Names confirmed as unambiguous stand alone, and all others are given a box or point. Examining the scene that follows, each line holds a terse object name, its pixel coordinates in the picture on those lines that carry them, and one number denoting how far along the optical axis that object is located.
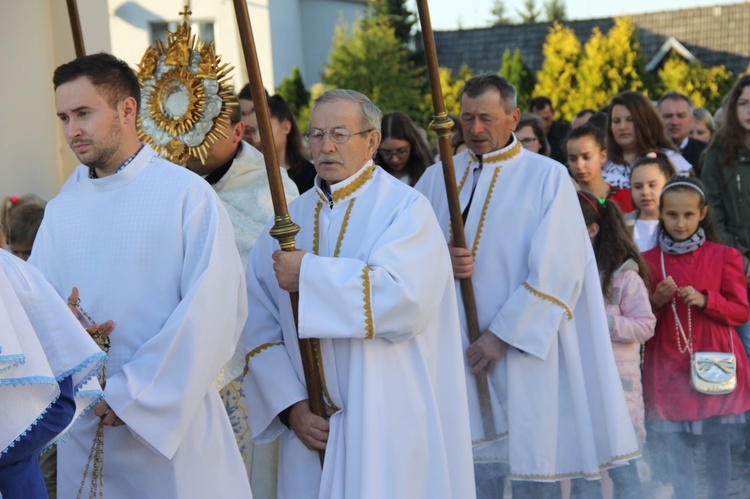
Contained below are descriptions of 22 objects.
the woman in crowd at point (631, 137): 11.33
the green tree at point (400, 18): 48.45
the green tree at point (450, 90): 35.33
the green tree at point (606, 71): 34.24
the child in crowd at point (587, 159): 10.62
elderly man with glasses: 6.42
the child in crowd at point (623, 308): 9.16
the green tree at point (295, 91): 37.16
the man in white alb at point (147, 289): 5.87
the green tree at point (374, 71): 38.75
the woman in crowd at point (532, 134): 11.54
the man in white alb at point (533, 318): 8.20
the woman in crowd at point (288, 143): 10.09
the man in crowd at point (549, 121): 15.76
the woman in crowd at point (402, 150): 10.98
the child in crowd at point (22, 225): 8.20
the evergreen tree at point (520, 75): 39.78
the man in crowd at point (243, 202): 7.74
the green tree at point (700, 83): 37.92
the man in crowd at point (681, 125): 13.12
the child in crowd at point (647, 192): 10.35
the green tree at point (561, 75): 34.83
